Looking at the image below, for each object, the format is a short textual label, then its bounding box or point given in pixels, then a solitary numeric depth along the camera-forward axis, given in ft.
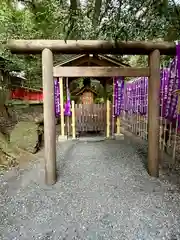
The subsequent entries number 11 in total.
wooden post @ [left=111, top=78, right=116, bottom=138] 24.75
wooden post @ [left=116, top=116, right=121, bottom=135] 24.68
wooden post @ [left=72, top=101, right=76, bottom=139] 24.63
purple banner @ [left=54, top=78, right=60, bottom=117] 24.43
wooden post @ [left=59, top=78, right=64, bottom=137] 24.16
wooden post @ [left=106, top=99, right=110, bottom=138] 24.66
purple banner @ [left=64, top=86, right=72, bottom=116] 24.62
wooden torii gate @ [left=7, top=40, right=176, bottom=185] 11.96
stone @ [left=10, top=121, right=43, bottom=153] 18.67
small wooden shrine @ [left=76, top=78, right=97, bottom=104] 29.04
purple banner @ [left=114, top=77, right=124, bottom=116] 23.50
